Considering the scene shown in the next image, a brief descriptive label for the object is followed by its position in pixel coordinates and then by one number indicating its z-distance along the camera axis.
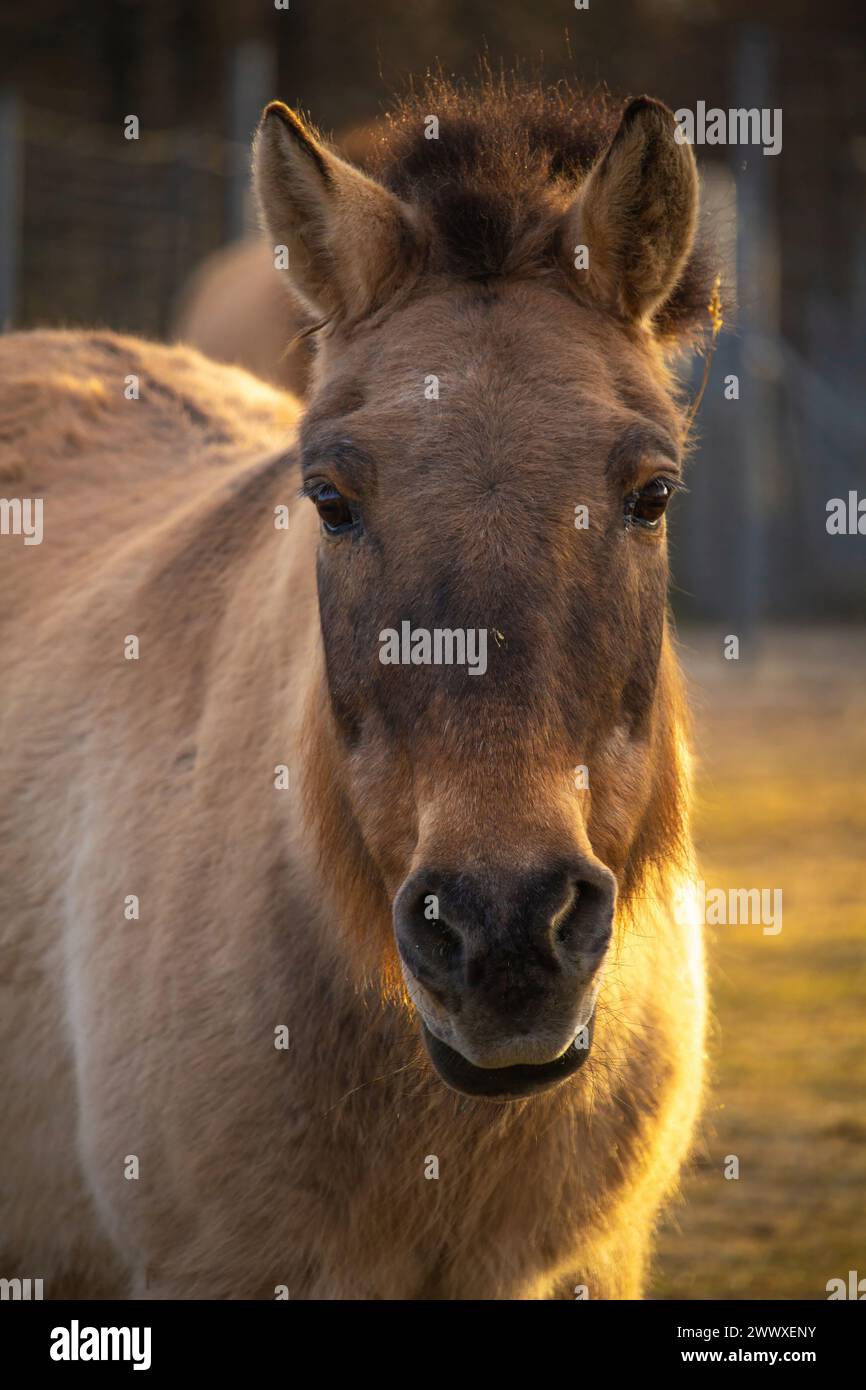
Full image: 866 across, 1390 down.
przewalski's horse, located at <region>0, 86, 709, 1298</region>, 2.75
